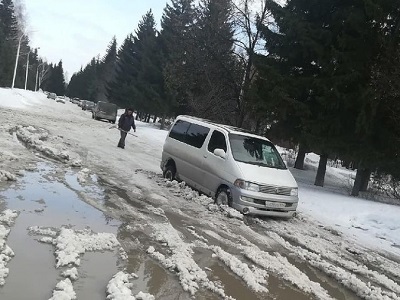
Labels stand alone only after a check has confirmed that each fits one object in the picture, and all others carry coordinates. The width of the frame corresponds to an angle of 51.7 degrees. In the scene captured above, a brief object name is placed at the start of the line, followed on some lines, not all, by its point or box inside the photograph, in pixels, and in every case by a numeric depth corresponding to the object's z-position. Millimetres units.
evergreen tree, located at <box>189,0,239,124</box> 23109
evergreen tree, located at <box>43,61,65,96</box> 147500
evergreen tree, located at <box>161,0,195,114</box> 27562
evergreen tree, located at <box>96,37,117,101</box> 94425
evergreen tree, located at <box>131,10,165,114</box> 38281
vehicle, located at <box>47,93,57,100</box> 89688
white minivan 9250
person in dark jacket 18781
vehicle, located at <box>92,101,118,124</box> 39841
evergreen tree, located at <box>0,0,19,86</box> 77812
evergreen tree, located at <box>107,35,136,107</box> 52000
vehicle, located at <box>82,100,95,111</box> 66625
